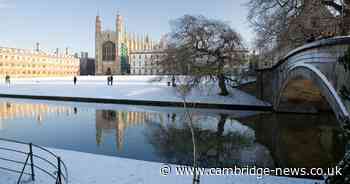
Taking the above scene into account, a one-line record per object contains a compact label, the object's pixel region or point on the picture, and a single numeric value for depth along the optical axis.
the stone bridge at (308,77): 6.96
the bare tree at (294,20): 12.97
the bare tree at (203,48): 24.75
